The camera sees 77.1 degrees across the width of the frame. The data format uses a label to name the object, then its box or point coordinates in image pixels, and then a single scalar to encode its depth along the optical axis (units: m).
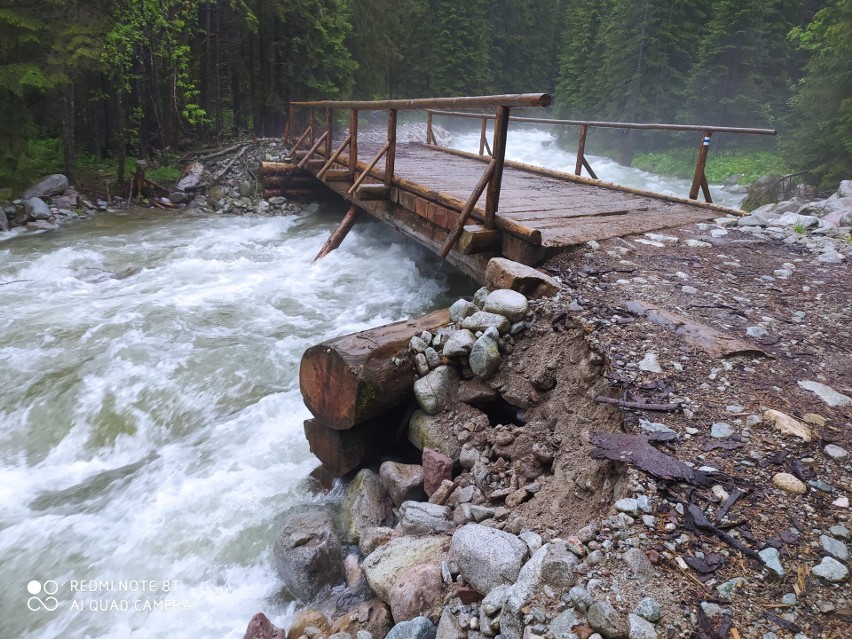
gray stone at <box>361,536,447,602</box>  2.75
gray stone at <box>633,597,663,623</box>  1.80
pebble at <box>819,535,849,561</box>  1.97
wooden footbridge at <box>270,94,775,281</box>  4.98
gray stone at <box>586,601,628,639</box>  1.79
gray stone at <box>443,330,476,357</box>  3.84
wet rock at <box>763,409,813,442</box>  2.57
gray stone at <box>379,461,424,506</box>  3.54
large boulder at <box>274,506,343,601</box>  3.21
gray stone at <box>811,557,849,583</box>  1.89
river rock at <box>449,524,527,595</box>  2.25
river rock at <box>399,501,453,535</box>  3.05
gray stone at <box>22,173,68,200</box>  11.17
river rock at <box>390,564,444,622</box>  2.46
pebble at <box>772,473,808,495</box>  2.27
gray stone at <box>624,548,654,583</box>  1.96
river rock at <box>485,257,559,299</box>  4.16
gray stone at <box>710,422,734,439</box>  2.60
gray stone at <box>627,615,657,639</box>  1.75
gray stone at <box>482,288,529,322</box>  3.93
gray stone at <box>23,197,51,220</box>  10.62
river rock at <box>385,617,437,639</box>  2.29
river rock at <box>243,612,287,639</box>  2.87
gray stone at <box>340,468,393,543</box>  3.51
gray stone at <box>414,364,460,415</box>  3.78
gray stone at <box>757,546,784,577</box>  1.94
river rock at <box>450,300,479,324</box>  4.23
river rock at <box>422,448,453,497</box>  3.42
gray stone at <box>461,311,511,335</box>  3.90
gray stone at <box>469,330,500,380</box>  3.75
